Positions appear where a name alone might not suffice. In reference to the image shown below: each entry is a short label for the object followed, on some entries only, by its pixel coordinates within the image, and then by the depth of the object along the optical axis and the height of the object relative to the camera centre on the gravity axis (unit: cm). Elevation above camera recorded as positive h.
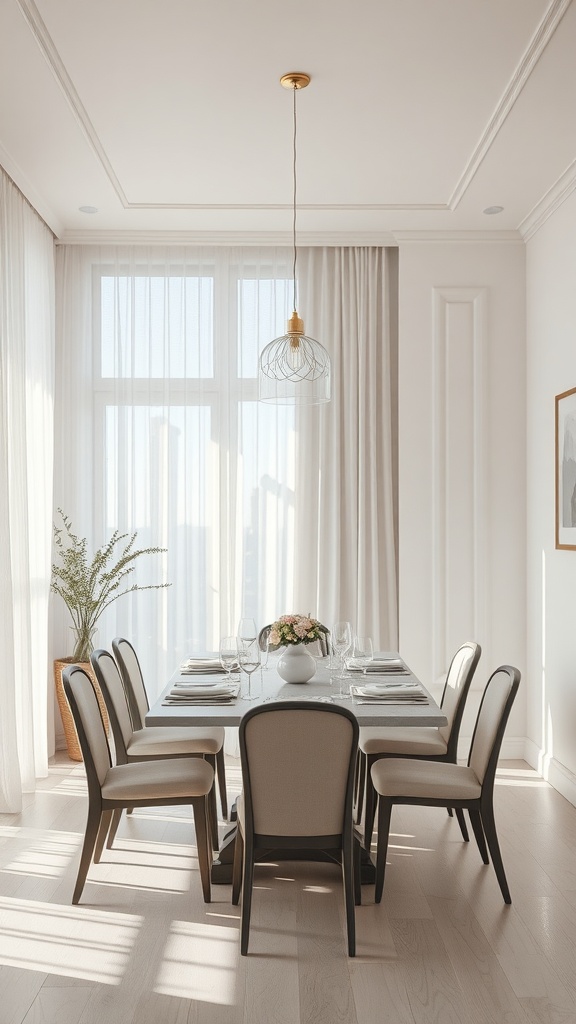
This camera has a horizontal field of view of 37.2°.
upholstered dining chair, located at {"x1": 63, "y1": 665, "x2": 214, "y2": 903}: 307 -105
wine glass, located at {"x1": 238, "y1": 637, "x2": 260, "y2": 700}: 342 -63
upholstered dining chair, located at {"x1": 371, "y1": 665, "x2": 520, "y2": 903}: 308 -105
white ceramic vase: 352 -68
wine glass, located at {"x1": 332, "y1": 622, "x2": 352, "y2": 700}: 357 -58
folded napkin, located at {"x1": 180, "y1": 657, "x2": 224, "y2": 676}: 382 -76
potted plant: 502 -48
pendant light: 347 +64
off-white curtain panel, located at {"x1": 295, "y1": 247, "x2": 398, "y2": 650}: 530 +27
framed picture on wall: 439 +15
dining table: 300 -76
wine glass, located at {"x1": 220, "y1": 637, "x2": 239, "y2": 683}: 352 -62
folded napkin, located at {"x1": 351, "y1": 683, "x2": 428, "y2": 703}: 323 -74
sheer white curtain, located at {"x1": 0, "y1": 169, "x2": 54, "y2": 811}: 412 +9
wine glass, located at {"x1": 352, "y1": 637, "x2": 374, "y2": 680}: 362 -65
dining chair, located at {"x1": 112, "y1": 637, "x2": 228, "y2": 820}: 375 -99
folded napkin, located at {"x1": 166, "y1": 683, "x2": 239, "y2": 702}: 328 -74
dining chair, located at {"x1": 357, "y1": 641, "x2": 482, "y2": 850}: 368 -106
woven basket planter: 505 -131
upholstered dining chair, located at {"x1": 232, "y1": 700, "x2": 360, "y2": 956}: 271 -92
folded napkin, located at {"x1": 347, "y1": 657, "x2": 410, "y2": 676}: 374 -75
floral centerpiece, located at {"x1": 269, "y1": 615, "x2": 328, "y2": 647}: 345 -54
